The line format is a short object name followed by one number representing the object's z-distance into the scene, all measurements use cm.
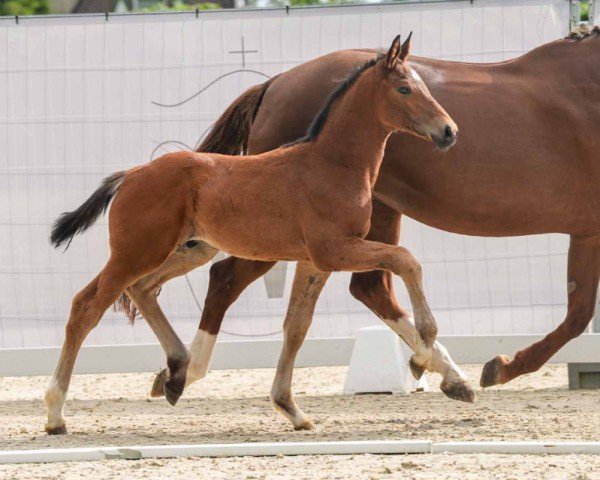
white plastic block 1598
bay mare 1335
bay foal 1152
